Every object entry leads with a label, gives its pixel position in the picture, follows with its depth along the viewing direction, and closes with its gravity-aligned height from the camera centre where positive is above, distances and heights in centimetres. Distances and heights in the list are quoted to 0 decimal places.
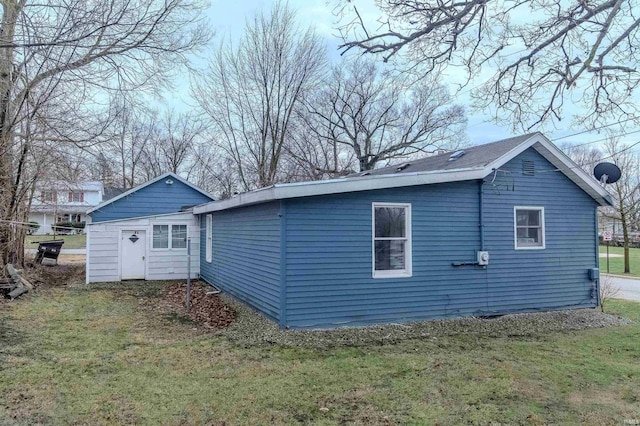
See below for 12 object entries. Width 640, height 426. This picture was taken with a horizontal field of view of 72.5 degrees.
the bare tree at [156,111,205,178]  3051 +634
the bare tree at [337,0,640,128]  582 +270
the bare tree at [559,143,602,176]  2230 +421
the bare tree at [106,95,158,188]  2997 +592
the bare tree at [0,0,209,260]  721 +369
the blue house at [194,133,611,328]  732 -21
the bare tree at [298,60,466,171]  2519 +648
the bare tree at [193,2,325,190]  2034 +703
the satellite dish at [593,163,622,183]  921 +122
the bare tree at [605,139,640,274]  2188 +240
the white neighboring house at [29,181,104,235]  1502 +138
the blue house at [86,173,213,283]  1370 -9
